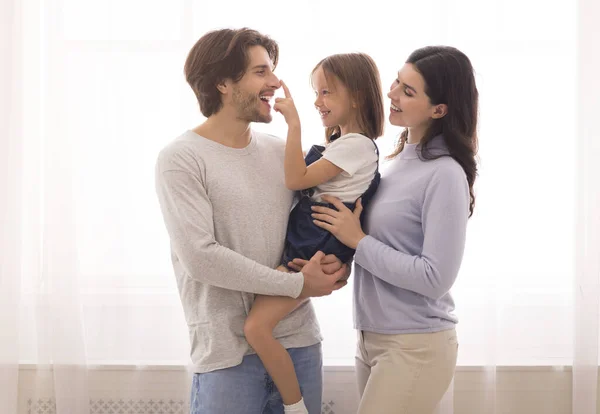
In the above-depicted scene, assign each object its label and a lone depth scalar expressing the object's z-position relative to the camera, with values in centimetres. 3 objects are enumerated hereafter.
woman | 173
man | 175
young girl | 181
